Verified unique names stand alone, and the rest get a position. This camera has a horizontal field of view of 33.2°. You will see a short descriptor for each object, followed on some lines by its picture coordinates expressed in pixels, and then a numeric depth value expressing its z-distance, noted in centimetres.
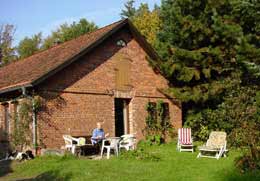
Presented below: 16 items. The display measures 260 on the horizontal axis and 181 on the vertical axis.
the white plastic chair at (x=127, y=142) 1791
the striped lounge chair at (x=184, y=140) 1897
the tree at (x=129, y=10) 6406
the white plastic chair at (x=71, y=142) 1720
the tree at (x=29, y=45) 5609
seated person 1777
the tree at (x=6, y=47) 5298
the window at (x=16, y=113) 1872
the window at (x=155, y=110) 2233
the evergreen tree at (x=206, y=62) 2094
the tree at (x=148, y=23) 4422
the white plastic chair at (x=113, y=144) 1698
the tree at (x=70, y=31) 5103
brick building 1823
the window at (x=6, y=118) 2007
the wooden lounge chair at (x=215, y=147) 1620
